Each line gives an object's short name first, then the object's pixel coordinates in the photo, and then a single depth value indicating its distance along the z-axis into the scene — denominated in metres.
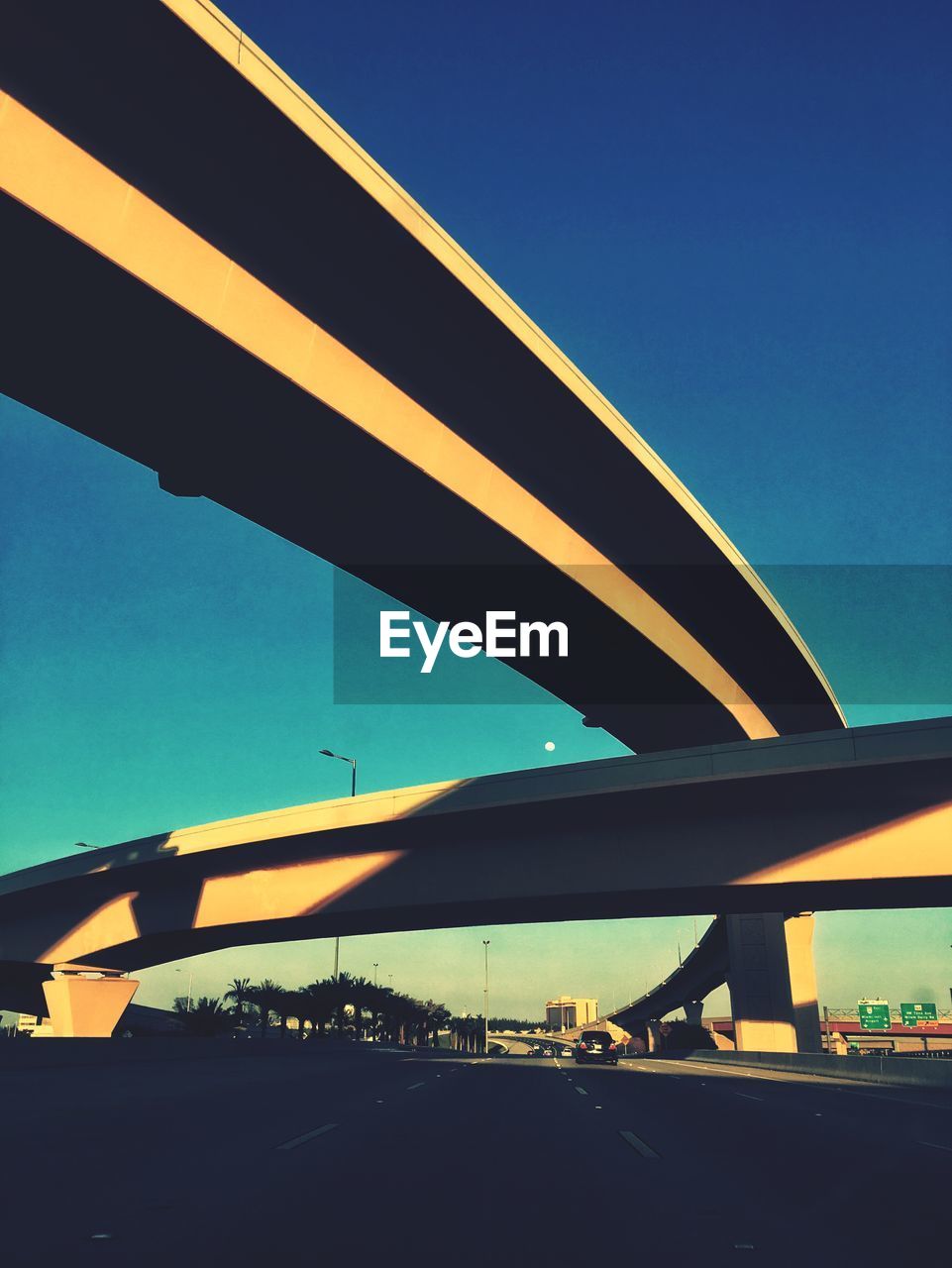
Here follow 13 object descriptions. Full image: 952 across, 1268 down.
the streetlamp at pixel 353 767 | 52.72
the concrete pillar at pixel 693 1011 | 97.81
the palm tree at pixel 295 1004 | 78.50
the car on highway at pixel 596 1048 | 52.06
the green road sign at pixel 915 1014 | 82.50
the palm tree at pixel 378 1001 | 89.12
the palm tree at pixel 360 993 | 85.56
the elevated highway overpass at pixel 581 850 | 25.81
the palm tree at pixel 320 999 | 80.44
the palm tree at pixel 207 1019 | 64.44
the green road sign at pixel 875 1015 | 76.69
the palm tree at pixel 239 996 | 70.31
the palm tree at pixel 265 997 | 75.94
